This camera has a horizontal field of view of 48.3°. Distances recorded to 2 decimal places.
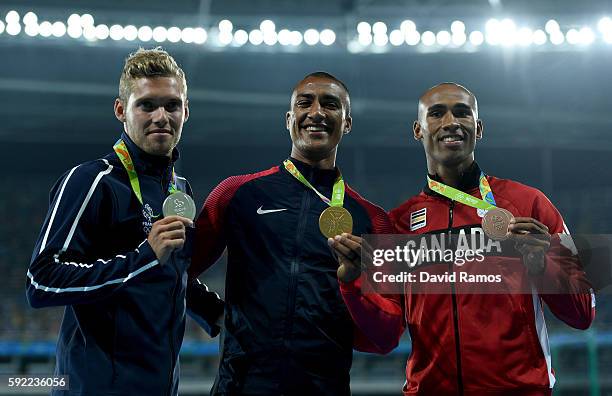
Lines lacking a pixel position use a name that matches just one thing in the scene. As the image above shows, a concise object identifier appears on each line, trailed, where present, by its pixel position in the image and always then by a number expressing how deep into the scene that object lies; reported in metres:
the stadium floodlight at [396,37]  11.91
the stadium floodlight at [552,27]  11.61
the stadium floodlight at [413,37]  11.90
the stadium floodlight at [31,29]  11.14
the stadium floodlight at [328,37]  11.81
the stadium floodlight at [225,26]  11.52
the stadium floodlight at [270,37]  11.72
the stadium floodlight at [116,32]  11.30
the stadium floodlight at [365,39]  11.85
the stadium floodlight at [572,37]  11.77
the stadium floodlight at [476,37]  11.92
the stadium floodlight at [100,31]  11.32
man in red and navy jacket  2.42
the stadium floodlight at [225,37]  11.68
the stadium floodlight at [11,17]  10.95
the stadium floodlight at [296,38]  11.91
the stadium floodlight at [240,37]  11.77
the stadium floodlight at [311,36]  11.79
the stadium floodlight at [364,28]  11.83
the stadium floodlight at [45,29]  11.22
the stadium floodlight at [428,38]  11.88
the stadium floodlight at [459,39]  11.83
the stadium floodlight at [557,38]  11.83
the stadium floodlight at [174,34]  11.41
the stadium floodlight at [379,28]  11.84
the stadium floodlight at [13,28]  11.07
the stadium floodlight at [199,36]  11.56
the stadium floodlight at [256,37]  11.76
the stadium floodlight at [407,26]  11.74
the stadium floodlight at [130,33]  11.38
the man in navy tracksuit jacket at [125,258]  2.18
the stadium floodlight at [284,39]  11.95
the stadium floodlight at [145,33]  11.23
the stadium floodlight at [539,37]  11.97
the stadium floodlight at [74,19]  11.12
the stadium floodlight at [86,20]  11.17
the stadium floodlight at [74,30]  11.27
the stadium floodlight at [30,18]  11.01
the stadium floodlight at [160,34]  11.22
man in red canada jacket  2.41
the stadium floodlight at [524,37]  11.85
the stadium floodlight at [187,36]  11.59
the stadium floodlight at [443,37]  11.82
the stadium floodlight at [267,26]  11.56
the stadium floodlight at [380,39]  11.94
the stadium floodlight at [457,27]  11.72
